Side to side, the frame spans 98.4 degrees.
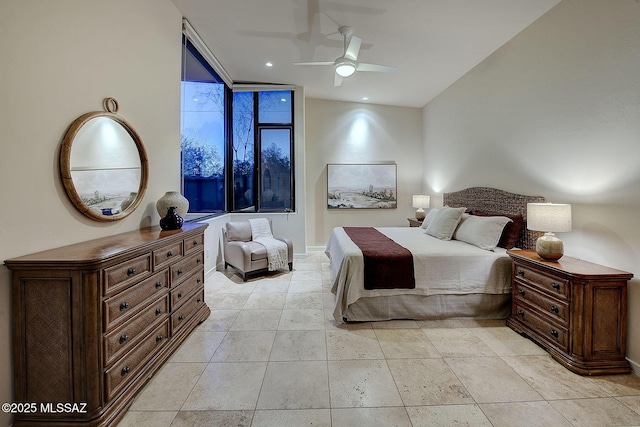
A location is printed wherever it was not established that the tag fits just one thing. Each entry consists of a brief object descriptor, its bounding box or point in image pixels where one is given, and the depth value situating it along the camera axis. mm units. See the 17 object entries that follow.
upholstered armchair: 4098
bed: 2785
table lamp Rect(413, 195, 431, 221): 5441
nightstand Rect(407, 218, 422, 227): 5258
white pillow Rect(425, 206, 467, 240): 3660
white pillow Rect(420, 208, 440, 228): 4422
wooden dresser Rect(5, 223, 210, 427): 1447
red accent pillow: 3137
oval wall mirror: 1794
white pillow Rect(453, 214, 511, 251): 3129
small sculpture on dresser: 2533
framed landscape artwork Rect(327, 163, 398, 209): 5996
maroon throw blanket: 2773
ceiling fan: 3188
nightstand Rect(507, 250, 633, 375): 2014
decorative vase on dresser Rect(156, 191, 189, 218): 2598
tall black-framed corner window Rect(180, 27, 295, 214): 4691
